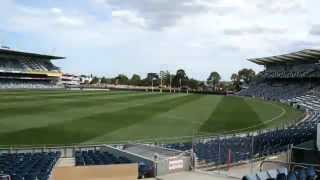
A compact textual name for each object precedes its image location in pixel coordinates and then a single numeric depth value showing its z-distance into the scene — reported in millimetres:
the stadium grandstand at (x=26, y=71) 77106
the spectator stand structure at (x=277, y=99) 13412
